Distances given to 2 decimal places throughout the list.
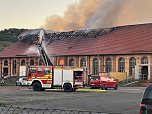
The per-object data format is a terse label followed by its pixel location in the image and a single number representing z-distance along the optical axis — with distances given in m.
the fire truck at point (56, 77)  42.25
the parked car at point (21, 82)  64.07
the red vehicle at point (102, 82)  49.63
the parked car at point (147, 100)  11.68
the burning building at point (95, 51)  76.50
